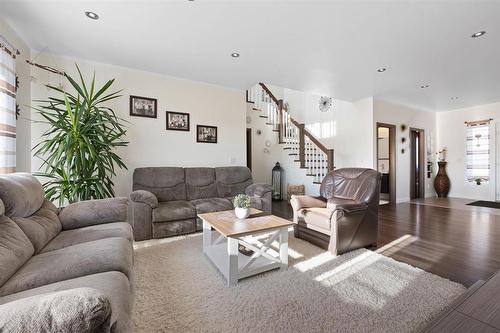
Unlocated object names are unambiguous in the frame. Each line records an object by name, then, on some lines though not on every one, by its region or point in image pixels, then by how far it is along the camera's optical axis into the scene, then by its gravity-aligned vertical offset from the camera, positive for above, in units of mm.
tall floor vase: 6500 -496
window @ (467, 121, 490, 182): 5930 +368
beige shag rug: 1447 -997
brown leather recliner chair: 2420 -550
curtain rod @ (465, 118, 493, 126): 5852 +1139
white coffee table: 1876 -762
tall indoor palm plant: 2473 +163
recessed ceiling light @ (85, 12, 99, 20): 2284 +1550
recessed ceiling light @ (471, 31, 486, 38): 2603 +1532
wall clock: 6180 +1725
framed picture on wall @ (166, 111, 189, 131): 3955 +804
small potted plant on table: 2324 -433
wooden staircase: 5379 +739
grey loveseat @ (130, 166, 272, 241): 2918 -459
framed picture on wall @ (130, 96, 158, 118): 3666 +988
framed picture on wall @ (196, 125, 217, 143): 4223 +615
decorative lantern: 6281 -405
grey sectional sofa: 617 -490
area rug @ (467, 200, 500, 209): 5094 -926
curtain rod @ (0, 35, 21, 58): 2223 +1247
